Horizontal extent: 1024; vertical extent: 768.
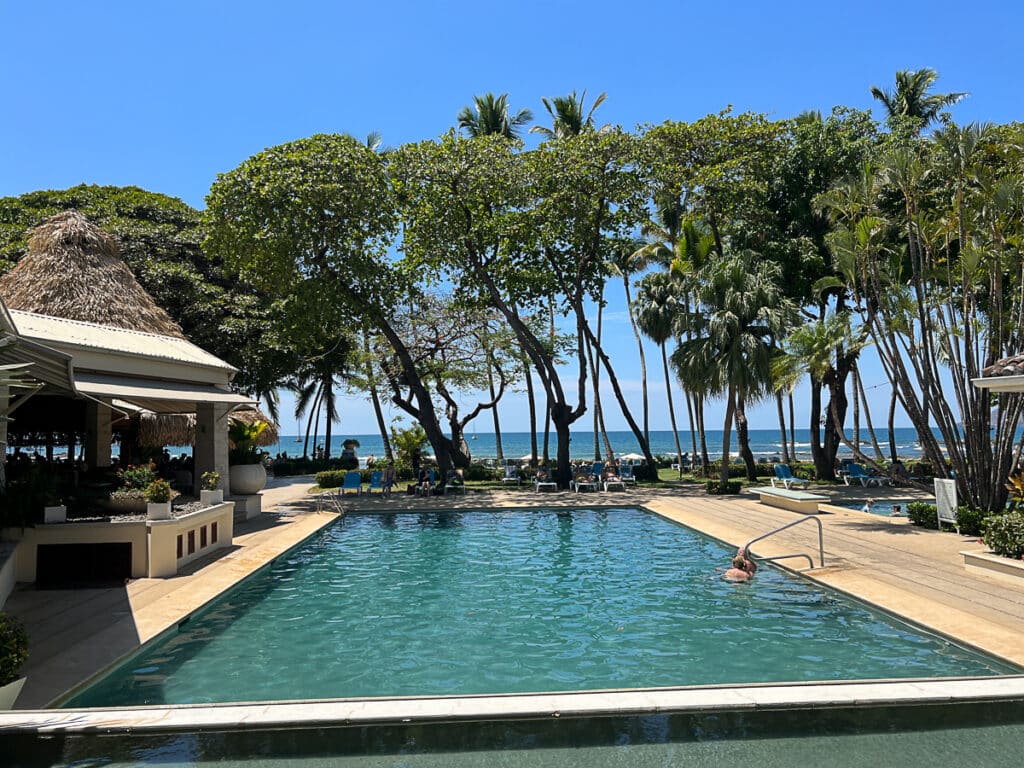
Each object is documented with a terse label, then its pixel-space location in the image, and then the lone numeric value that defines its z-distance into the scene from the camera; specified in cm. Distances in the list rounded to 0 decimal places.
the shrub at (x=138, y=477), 1135
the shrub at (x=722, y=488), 2227
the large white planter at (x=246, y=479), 1805
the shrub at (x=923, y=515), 1418
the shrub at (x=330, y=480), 2656
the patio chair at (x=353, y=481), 2317
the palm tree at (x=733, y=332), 2159
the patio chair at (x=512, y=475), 2717
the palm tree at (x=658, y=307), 3058
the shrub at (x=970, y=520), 1293
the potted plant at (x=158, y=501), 1092
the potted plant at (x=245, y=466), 1808
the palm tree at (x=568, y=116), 3303
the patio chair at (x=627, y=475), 2658
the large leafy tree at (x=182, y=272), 2972
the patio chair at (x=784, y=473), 2497
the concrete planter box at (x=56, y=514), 1052
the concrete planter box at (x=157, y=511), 1089
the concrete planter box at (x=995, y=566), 908
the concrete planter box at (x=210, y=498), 1313
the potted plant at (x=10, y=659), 533
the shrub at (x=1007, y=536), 947
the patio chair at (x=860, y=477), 2482
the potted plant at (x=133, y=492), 1120
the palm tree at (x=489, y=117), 3578
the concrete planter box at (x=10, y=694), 534
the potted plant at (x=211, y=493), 1316
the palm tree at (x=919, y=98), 3256
